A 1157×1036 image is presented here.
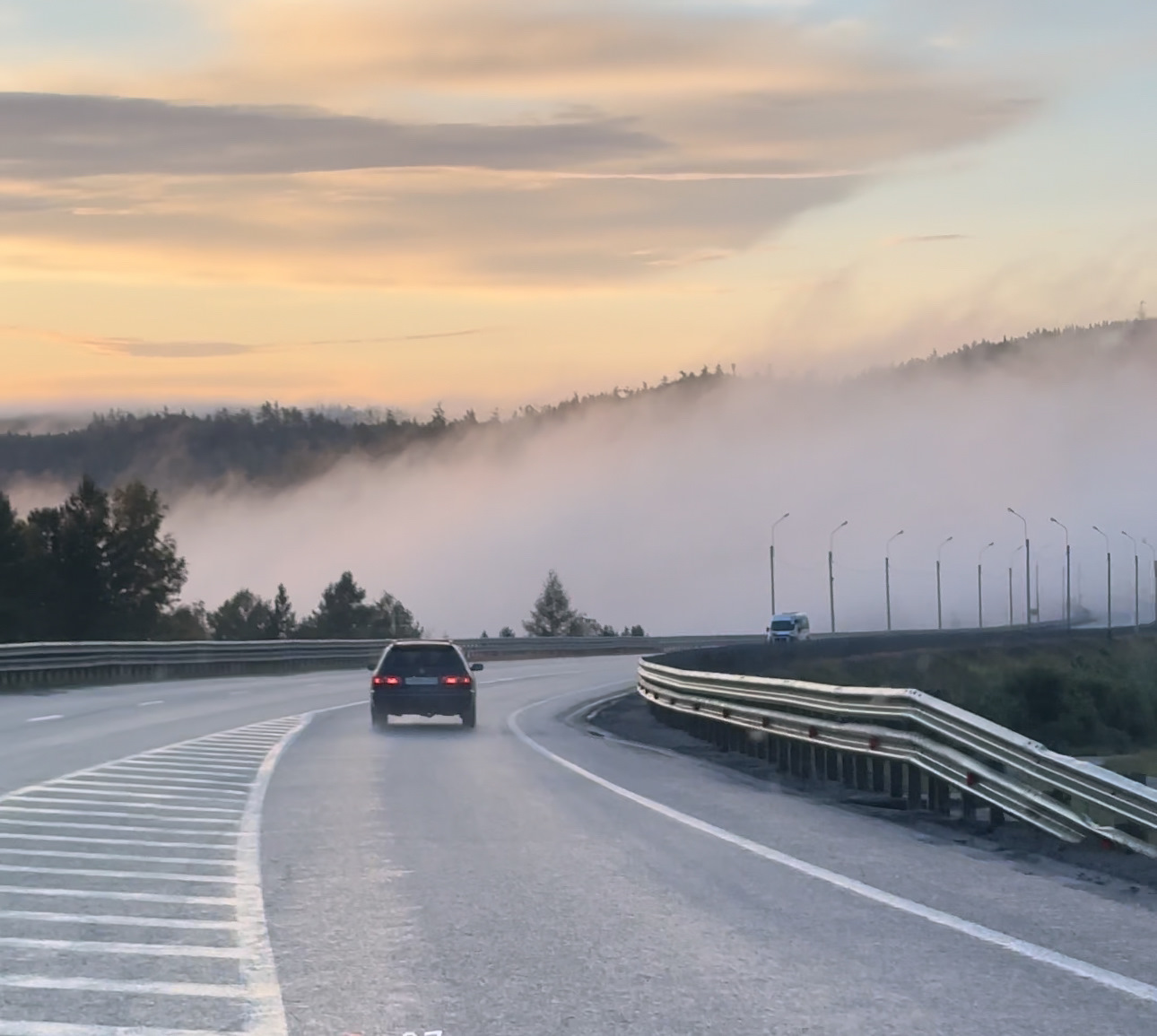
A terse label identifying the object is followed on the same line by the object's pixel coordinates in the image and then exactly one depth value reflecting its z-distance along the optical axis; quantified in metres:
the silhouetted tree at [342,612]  179.73
